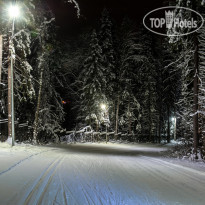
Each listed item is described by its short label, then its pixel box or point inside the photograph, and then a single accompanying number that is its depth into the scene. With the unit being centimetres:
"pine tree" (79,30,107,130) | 3688
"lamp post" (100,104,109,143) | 3716
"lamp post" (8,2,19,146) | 1473
